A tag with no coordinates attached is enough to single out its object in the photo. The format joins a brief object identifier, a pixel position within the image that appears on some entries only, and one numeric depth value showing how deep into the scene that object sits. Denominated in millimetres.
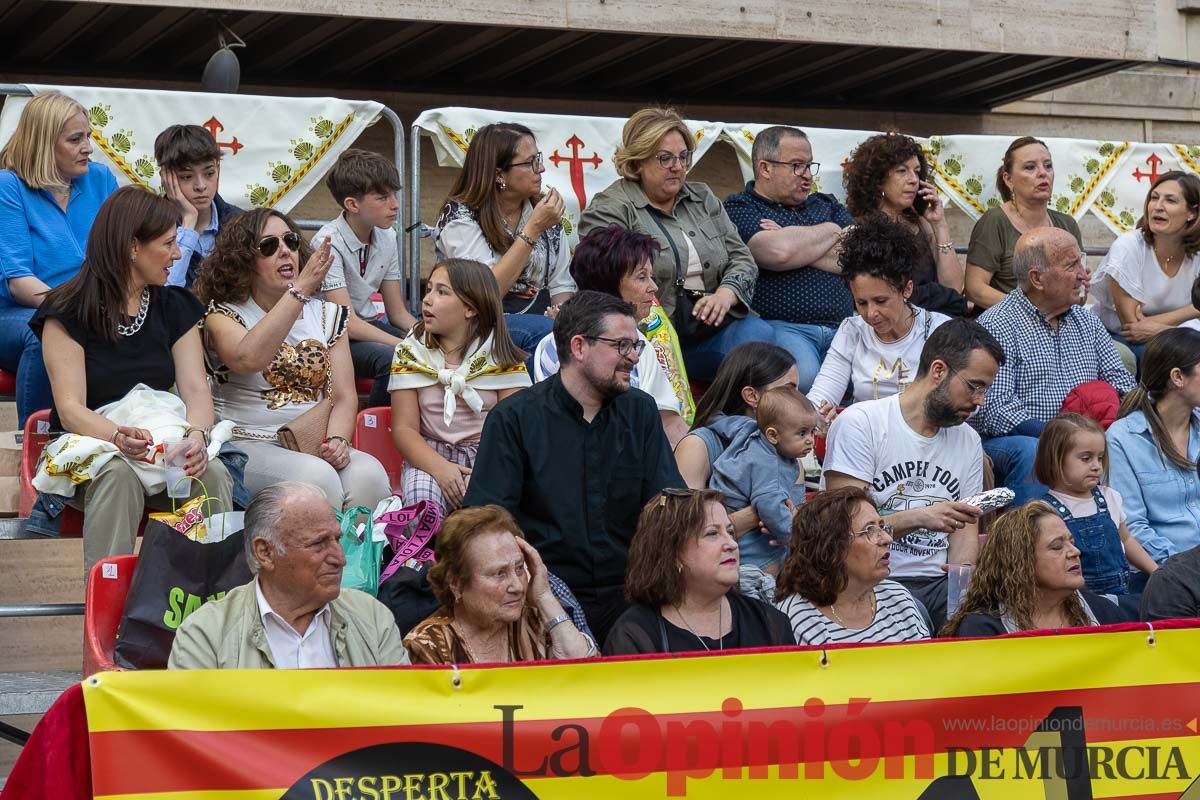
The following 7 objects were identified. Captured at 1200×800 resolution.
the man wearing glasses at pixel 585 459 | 11039
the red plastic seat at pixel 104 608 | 9734
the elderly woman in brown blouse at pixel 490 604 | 9758
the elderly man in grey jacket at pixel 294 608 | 9297
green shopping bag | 11000
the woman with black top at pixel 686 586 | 10148
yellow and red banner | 7898
